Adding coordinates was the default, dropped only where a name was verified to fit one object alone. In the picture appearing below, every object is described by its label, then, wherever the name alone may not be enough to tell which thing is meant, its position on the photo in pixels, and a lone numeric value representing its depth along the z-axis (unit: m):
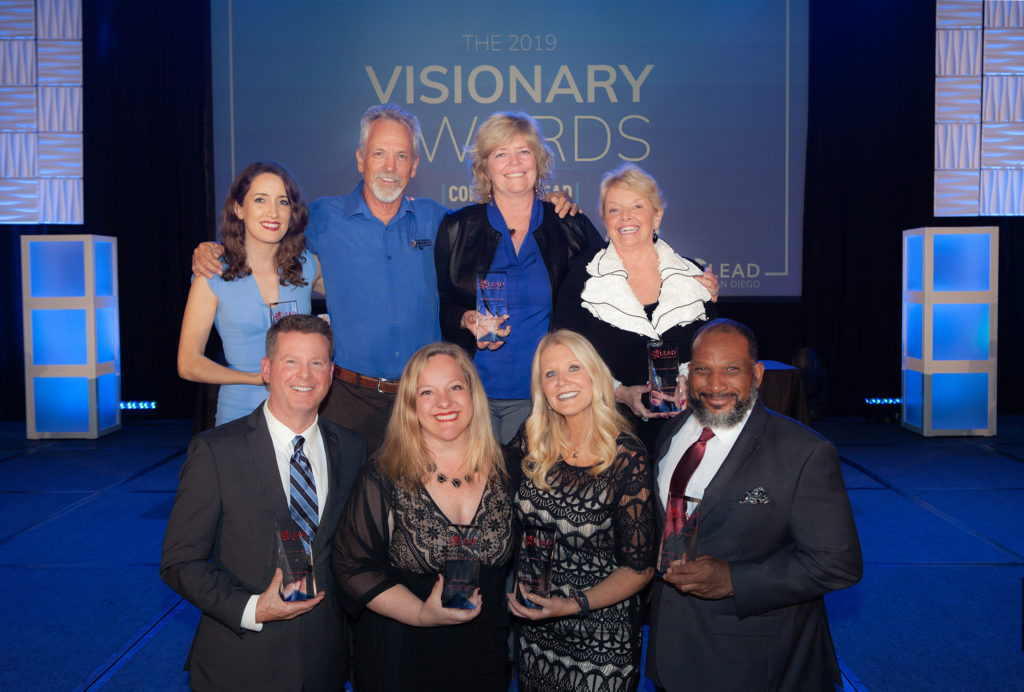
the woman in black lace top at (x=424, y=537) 2.02
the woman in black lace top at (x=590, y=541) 2.03
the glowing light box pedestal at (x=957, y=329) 7.30
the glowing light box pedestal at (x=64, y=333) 7.38
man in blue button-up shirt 2.96
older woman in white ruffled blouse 2.67
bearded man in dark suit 1.87
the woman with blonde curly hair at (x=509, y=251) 2.89
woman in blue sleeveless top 2.71
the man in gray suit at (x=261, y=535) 1.89
